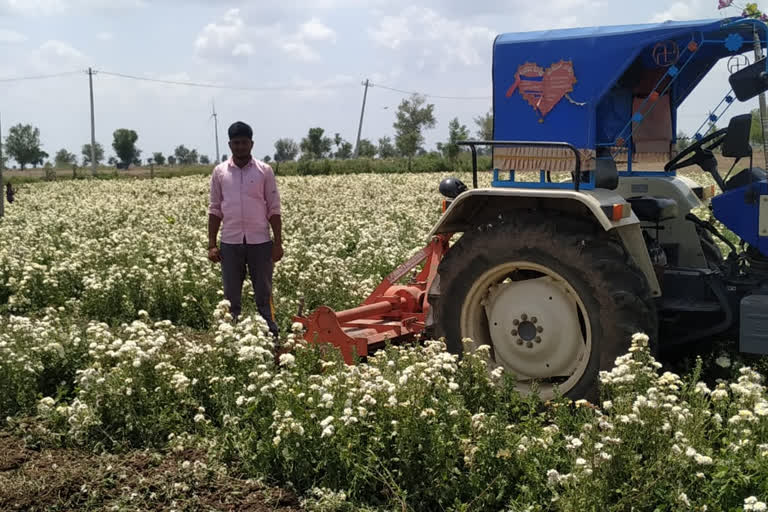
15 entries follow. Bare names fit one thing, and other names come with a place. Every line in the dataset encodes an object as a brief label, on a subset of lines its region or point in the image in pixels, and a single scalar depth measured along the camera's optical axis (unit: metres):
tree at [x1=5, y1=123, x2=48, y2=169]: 115.94
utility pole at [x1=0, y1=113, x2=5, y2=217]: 18.53
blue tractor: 5.01
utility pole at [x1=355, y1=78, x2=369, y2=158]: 75.69
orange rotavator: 6.30
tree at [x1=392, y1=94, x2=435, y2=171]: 85.11
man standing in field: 7.05
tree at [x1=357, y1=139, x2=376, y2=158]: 81.12
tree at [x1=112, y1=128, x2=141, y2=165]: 121.44
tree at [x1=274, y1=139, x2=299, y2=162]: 115.69
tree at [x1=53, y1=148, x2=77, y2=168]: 132.43
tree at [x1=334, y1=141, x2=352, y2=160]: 86.84
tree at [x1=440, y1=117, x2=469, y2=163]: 45.88
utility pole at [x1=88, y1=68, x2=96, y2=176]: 70.31
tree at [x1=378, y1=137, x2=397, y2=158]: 84.00
